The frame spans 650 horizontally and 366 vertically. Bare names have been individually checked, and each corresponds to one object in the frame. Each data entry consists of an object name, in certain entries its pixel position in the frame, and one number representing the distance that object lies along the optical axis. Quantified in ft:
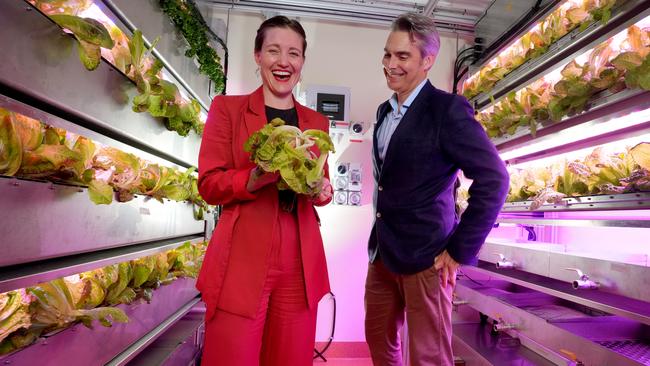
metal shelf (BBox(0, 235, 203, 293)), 3.87
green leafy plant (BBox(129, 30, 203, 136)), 6.12
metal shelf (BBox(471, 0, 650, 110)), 6.34
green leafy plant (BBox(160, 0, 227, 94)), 8.39
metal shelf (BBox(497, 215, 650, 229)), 6.11
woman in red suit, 4.51
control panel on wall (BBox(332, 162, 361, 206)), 13.44
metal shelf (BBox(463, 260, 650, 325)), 5.90
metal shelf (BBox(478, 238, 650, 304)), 5.81
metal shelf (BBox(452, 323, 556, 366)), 8.62
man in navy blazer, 5.37
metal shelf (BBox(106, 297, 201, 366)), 5.97
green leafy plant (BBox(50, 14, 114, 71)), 4.36
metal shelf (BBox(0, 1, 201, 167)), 3.75
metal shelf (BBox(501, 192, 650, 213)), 5.84
